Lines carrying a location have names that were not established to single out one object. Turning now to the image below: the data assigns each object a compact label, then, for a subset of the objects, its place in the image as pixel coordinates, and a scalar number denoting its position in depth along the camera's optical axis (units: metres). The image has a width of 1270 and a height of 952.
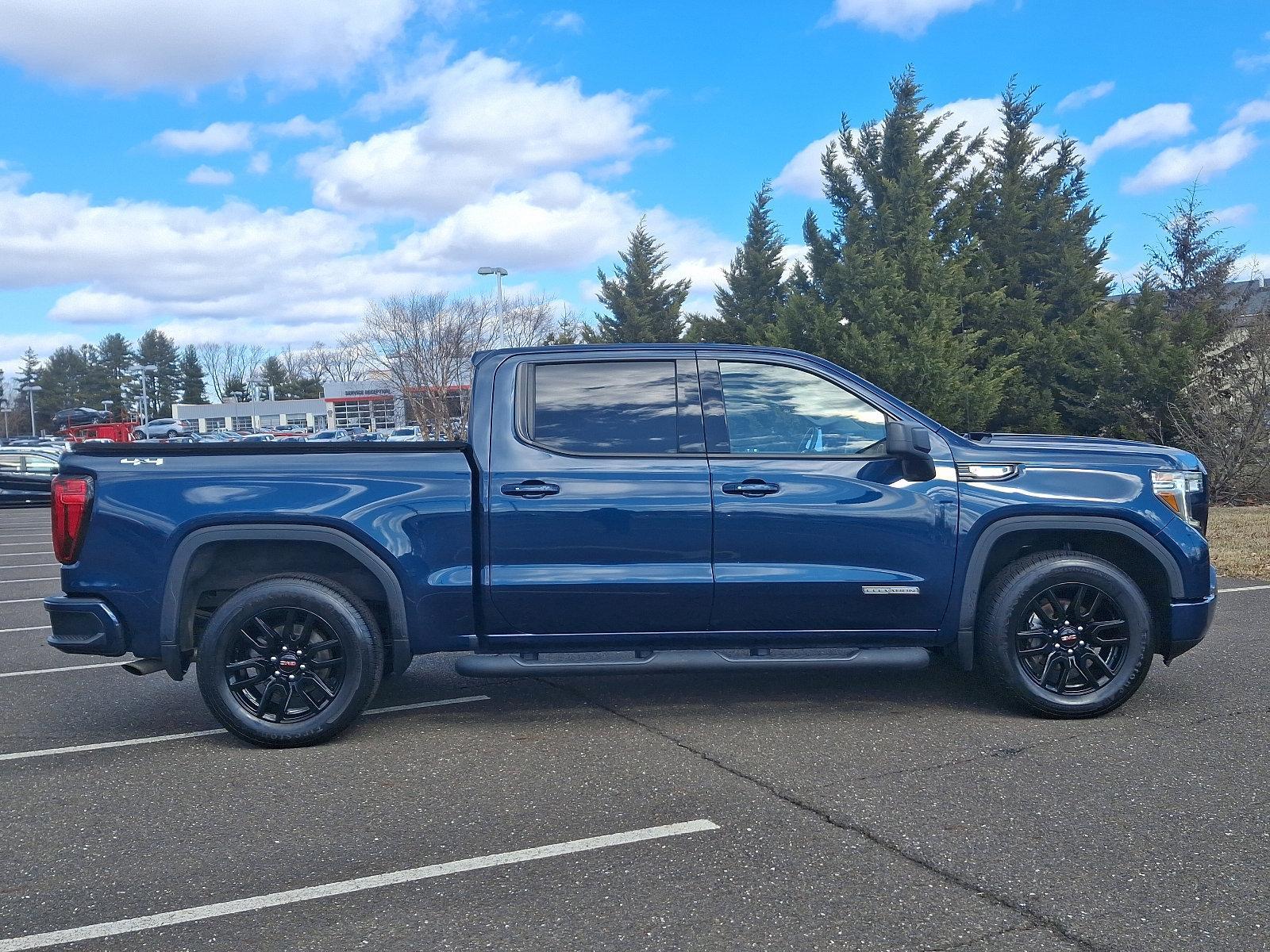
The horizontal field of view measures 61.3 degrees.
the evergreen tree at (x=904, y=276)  22.92
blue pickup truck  5.01
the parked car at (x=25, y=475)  23.58
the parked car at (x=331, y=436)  58.62
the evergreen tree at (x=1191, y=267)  29.27
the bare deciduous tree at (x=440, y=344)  41.12
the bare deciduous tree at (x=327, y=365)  82.34
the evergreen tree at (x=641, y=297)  40.06
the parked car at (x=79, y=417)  71.91
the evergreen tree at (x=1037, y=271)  25.55
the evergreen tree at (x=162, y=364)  119.56
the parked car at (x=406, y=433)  53.48
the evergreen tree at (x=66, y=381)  124.88
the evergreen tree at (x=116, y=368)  124.00
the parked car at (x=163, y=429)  64.92
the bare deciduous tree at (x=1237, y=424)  16.75
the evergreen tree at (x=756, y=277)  37.16
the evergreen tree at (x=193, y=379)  113.31
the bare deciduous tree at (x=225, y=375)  110.69
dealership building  87.69
